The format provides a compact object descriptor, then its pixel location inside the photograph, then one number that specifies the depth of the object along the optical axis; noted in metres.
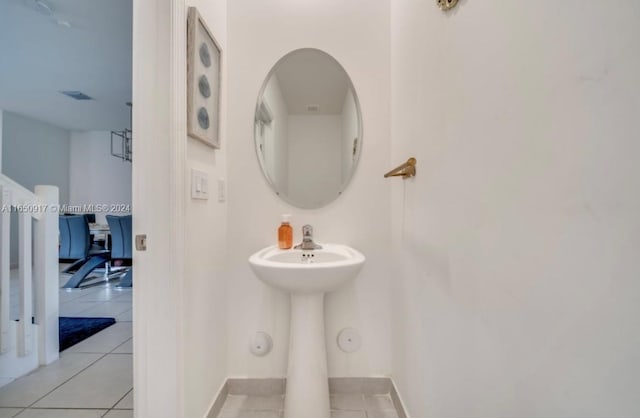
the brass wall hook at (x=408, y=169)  1.08
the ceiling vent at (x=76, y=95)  3.67
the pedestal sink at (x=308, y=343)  1.07
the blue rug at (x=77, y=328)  1.94
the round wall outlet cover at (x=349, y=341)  1.42
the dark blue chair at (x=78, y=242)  3.33
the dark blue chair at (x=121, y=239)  3.13
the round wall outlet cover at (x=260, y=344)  1.41
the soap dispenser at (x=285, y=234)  1.35
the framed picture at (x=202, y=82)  1.00
